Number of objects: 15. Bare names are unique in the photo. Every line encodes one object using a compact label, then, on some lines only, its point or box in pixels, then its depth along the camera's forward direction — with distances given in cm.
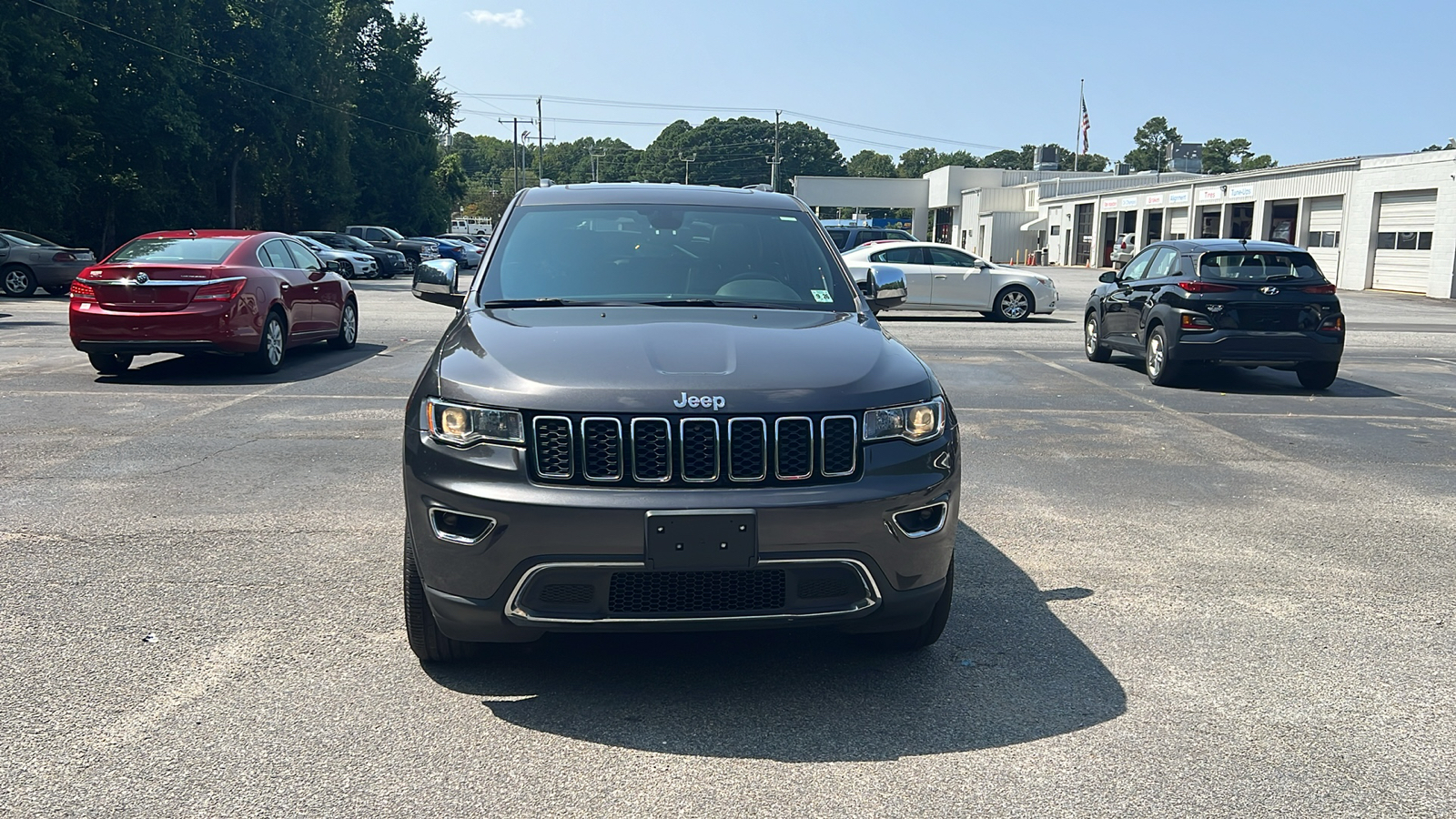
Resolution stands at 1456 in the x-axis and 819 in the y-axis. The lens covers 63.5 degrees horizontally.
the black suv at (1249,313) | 1202
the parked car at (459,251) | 4422
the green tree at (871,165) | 17725
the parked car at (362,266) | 3425
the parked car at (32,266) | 2414
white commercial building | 3512
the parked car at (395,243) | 4269
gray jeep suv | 353
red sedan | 1132
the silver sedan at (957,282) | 2195
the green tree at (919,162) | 17688
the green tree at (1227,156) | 13938
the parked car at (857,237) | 2814
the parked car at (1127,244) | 4788
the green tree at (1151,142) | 16150
